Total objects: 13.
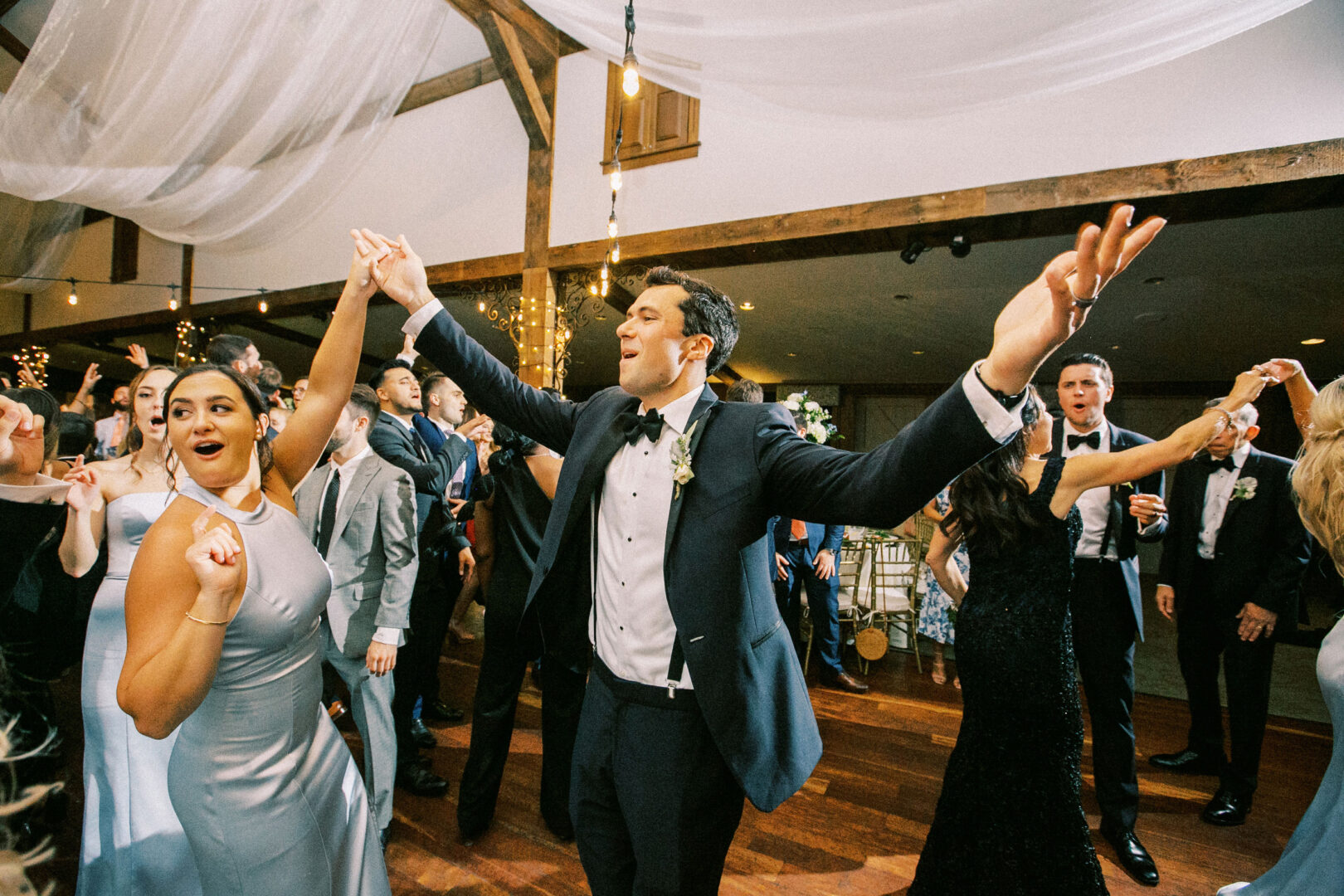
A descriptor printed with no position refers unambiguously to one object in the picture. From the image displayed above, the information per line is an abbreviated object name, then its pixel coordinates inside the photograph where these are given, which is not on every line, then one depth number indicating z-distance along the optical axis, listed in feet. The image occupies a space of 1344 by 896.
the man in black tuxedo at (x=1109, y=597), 7.54
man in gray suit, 6.93
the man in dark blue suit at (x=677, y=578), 3.83
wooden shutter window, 15.99
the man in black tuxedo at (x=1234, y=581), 8.56
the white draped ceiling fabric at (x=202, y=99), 5.78
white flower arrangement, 14.65
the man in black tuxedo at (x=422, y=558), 8.98
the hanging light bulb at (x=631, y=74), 5.78
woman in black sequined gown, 5.88
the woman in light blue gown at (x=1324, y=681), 3.52
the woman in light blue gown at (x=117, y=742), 5.08
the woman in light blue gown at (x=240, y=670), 3.27
